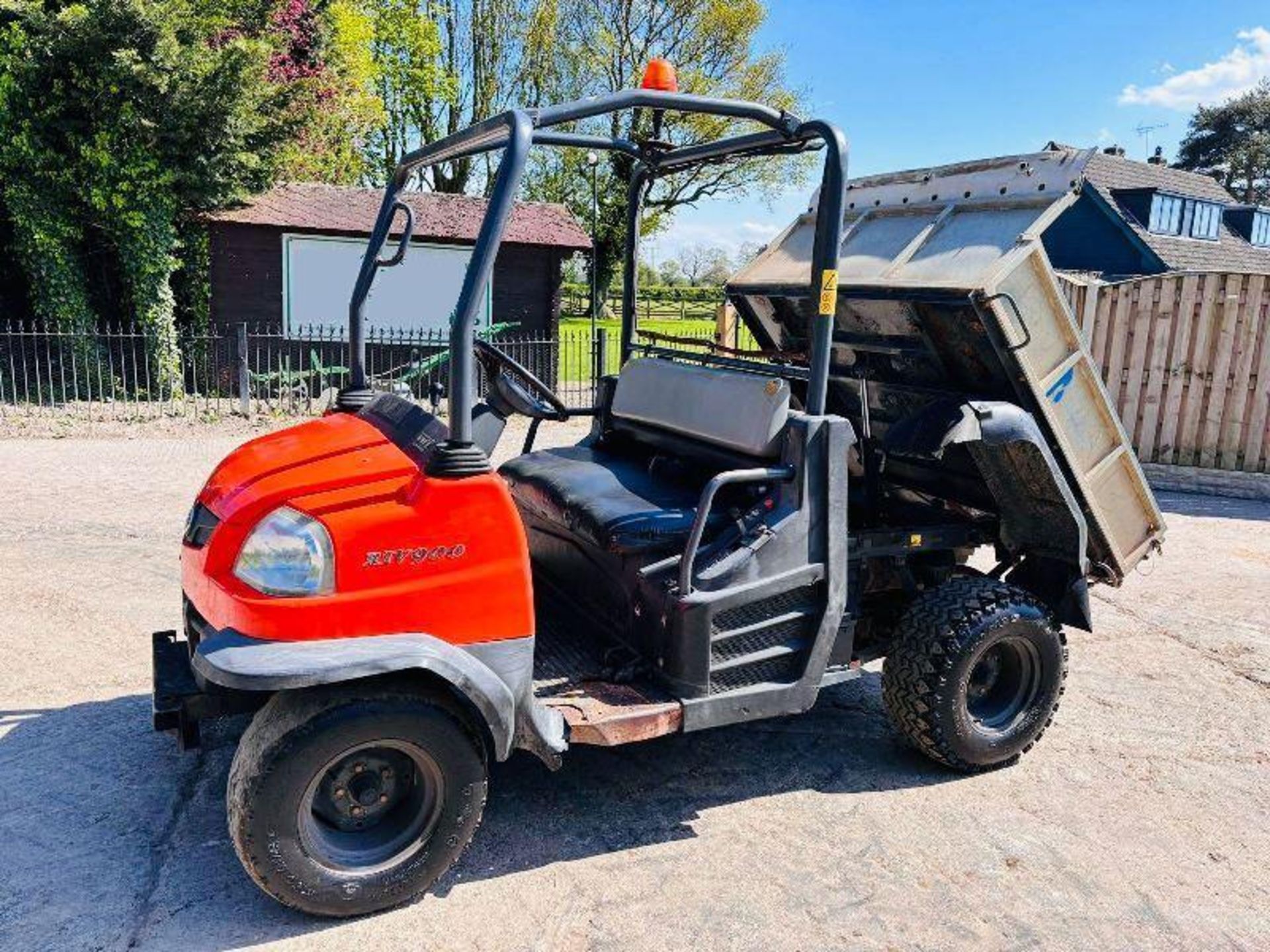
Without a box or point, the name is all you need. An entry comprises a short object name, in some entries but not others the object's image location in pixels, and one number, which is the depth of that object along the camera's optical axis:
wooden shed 15.28
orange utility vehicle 2.98
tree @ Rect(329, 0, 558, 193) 29.61
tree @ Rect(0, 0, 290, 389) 12.94
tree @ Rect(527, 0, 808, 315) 29.86
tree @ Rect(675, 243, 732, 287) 57.56
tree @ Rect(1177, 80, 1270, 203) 54.19
